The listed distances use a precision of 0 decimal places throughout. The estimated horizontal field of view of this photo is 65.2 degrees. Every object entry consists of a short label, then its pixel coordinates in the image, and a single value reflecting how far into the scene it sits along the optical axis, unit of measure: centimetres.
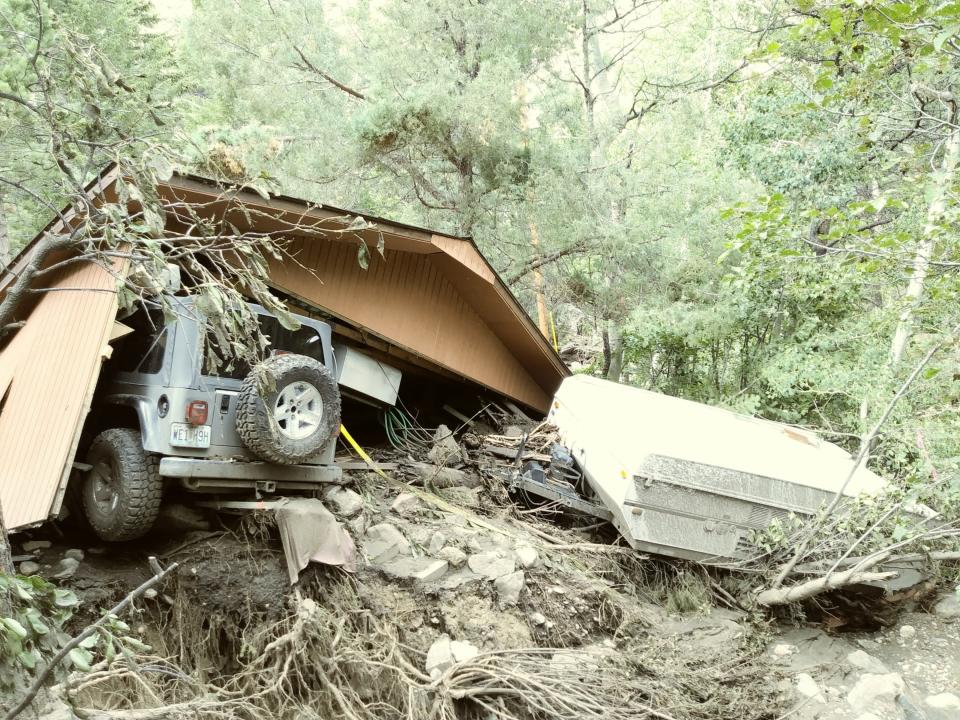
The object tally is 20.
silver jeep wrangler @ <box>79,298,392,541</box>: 627
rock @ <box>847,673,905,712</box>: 626
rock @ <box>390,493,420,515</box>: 823
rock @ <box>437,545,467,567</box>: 733
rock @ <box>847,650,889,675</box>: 676
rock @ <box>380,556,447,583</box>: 703
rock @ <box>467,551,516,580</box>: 727
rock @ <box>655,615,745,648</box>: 713
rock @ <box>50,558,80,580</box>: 629
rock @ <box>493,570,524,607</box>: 705
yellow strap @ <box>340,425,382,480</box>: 904
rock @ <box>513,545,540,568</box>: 752
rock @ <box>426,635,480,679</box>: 623
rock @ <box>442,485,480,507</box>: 884
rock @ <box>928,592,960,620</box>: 766
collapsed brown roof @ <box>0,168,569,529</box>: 636
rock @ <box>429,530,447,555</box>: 751
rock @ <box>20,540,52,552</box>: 662
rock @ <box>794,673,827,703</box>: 637
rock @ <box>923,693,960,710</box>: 629
